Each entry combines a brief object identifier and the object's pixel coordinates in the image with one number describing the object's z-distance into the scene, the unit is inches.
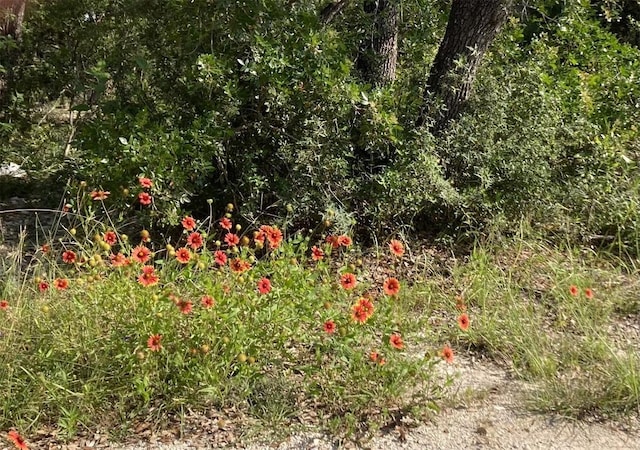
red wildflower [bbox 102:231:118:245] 115.0
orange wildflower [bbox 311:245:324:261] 112.0
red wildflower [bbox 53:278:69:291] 103.4
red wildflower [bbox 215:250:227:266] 105.9
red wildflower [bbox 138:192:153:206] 121.0
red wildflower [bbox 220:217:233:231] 115.6
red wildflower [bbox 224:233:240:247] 113.0
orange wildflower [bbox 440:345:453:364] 100.7
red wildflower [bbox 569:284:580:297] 119.1
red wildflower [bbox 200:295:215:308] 98.7
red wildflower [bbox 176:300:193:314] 96.9
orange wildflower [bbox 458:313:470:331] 104.4
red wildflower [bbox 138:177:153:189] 127.5
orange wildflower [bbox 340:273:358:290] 105.8
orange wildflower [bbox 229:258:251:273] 105.9
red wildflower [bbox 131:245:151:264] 106.2
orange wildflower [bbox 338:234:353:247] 116.0
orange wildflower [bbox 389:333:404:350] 101.1
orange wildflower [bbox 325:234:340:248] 118.4
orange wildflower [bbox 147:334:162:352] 96.5
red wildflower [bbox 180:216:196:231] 112.5
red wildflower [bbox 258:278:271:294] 101.4
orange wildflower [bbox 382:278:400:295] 105.4
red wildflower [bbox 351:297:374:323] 102.0
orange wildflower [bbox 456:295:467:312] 115.4
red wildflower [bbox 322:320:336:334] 101.7
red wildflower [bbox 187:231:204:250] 107.0
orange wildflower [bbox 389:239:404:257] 114.1
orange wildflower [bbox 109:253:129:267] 105.3
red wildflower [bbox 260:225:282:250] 112.5
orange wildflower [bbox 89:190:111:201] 122.3
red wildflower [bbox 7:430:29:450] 87.7
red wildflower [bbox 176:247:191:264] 106.5
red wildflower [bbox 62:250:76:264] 107.7
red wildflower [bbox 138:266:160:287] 99.6
